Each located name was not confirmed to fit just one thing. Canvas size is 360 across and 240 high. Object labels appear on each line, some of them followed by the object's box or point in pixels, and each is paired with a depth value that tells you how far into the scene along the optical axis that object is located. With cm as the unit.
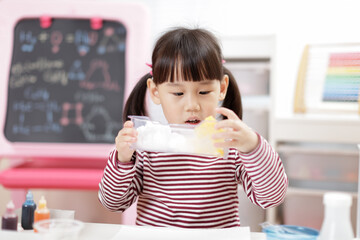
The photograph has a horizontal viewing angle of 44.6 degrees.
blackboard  189
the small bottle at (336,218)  56
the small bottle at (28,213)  83
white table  74
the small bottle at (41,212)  80
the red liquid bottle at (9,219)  78
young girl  93
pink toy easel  185
